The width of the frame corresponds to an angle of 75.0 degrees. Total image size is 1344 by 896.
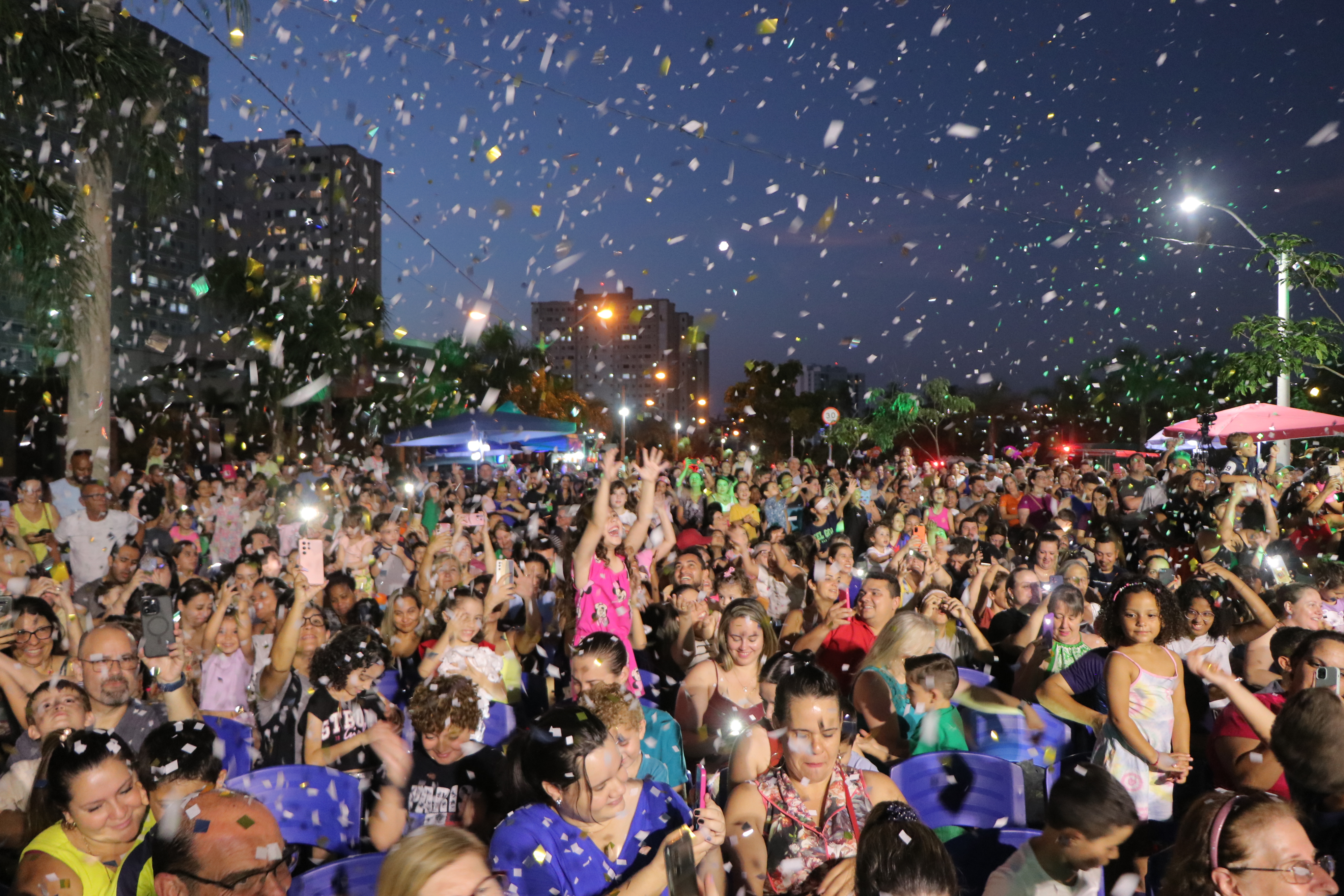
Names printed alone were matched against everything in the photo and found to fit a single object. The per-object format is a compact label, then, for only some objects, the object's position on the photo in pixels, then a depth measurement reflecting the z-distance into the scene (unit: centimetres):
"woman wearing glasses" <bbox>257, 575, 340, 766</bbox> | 390
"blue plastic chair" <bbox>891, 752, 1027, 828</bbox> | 334
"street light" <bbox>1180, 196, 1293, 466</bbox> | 1083
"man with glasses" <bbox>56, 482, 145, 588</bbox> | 714
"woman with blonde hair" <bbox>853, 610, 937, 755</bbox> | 384
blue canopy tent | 1492
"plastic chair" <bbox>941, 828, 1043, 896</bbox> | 289
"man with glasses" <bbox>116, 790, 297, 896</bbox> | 218
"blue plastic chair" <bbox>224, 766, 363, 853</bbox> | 319
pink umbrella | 1098
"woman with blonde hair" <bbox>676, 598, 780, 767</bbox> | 389
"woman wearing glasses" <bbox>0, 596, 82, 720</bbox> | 381
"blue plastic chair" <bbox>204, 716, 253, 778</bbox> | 364
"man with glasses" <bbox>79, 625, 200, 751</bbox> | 345
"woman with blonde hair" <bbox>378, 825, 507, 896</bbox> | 204
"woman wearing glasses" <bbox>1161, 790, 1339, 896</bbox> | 199
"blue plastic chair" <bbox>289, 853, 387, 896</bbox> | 262
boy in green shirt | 376
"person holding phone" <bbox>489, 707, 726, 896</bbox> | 241
